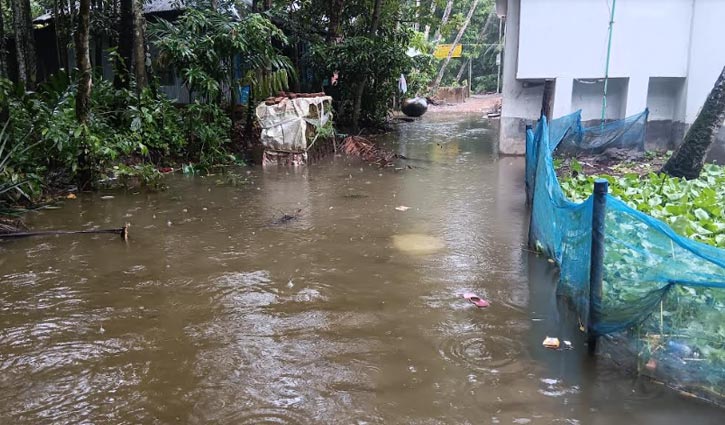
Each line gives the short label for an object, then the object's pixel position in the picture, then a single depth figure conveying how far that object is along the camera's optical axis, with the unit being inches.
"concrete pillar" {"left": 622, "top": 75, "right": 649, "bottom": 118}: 475.2
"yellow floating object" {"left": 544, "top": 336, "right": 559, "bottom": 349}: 160.9
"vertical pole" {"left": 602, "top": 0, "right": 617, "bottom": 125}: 464.0
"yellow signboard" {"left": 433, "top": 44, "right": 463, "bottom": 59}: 1247.2
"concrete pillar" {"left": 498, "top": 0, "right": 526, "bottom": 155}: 501.7
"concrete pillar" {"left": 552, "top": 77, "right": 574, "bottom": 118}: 480.3
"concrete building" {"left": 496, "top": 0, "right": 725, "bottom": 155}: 462.9
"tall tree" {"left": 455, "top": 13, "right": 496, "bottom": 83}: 1446.9
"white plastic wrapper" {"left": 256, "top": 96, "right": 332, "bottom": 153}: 442.3
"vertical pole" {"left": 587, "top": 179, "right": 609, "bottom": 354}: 144.7
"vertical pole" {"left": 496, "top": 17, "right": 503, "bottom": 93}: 1364.9
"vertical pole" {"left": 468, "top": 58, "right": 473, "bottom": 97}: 1360.4
